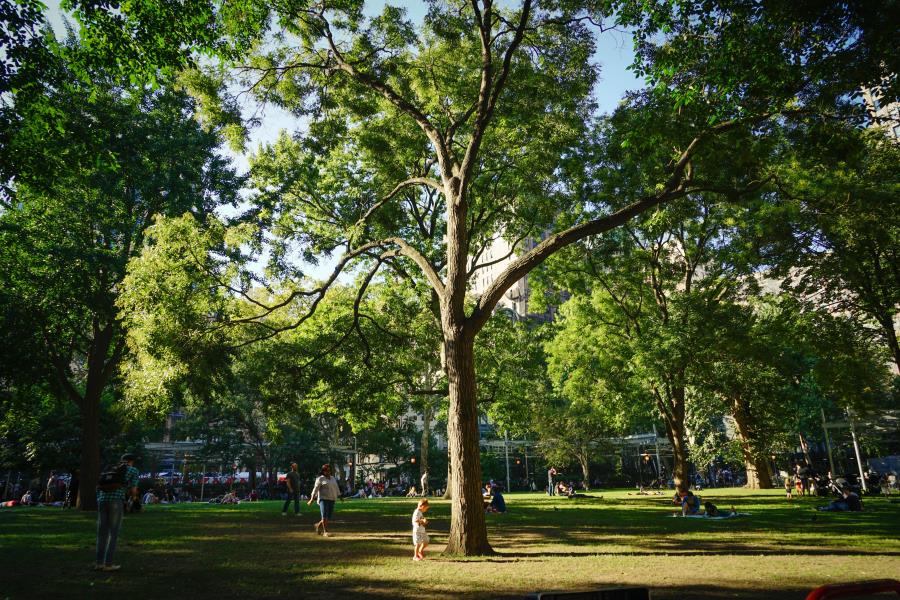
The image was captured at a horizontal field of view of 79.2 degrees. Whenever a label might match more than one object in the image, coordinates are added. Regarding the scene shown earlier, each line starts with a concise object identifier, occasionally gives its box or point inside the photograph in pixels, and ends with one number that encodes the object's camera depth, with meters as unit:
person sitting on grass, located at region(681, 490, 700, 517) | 17.66
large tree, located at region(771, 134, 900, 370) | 15.57
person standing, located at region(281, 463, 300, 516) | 18.61
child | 9.90
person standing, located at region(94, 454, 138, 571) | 8.63
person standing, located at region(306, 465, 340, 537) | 13.58
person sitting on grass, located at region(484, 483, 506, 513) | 20.55
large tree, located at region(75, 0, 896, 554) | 9.04
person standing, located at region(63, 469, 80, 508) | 26.34
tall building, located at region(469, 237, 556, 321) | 107.19
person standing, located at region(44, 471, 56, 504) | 31.71
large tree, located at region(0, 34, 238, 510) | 18.61
